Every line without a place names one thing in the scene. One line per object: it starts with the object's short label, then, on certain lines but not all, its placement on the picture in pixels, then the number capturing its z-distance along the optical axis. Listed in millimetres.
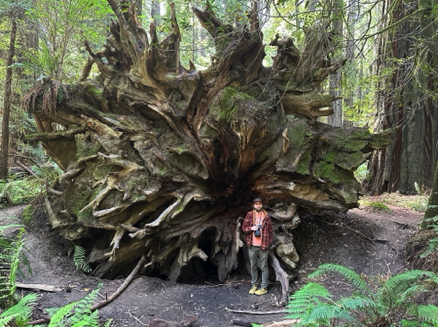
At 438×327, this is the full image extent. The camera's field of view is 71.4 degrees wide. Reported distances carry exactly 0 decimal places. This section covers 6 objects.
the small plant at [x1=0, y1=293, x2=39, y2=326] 3590
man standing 5766
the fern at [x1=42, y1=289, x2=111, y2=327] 3182
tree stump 6375
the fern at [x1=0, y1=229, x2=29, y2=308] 4387
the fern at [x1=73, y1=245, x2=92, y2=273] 6586
